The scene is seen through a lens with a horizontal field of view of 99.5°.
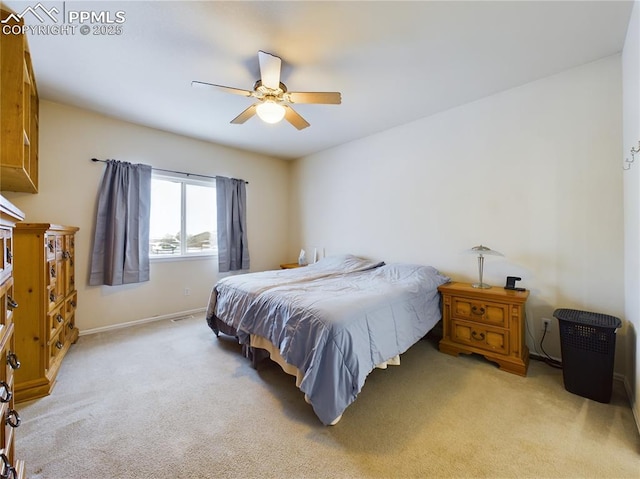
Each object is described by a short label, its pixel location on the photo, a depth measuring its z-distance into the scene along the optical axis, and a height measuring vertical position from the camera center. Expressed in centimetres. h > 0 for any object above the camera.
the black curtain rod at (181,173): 367 +99
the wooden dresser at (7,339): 86 -33
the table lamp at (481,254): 254 -15
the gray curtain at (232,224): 424 +26
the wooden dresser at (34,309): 194 -49
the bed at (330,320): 166 -61
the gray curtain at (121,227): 325 +18
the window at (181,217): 378 +35
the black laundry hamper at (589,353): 185 -82
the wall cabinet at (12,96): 178 +99
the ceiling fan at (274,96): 213 +119
